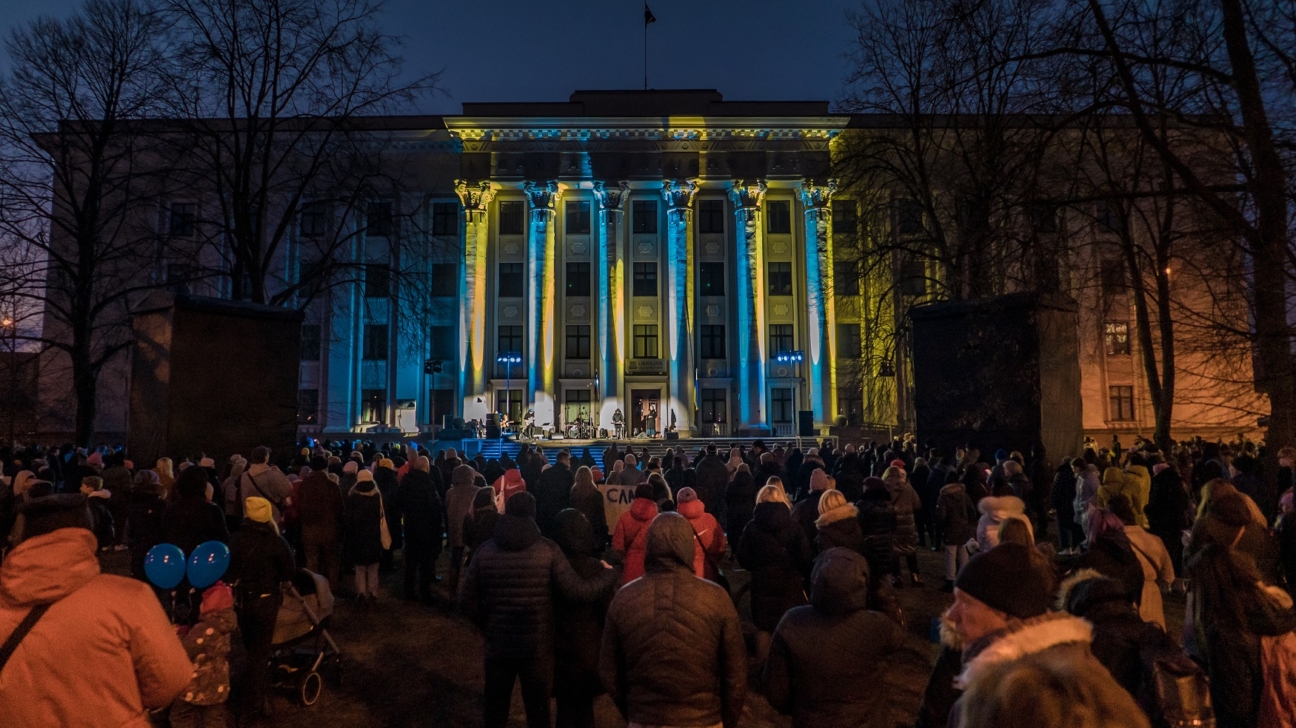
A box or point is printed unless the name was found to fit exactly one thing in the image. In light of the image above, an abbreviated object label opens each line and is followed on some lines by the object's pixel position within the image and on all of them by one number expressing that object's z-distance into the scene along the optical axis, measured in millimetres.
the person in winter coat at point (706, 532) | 6638
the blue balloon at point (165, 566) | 5230
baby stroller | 5773
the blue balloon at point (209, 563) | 5195
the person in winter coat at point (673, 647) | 3504
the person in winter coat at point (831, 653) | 3455
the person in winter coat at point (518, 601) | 4598
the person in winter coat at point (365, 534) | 9180
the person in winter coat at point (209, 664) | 4629
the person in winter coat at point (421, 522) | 9531
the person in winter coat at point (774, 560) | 5957
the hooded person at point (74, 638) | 2709
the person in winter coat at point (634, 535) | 6301
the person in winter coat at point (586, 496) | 9672
